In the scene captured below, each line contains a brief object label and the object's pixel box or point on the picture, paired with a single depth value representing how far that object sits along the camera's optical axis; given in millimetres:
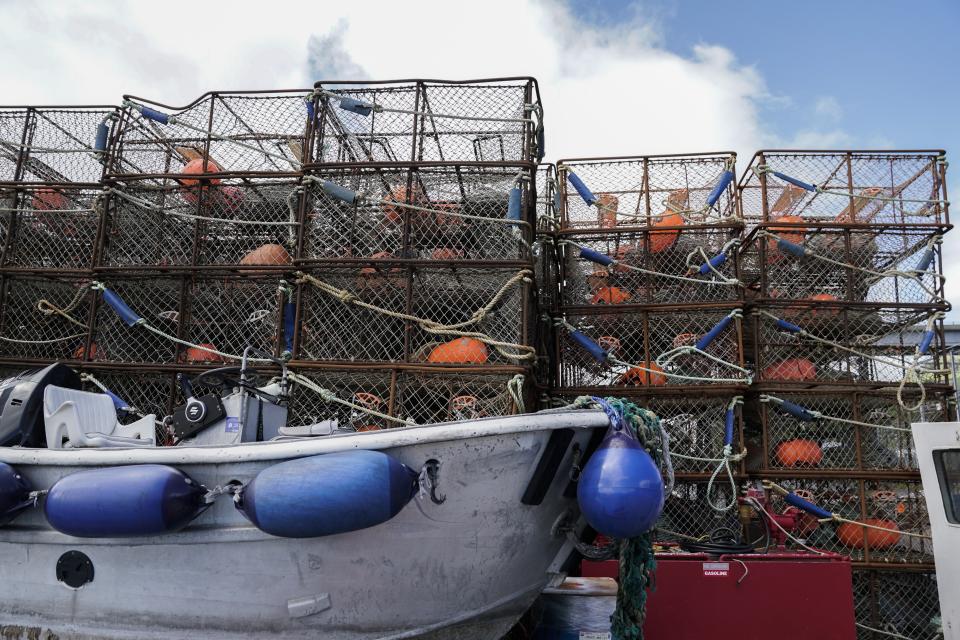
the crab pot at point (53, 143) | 6457
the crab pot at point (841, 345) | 6445
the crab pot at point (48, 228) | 6332
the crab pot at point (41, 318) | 6156
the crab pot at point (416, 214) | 5500
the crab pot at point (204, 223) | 6012
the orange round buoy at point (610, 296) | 6688
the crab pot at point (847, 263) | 6555
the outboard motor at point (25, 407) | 4211
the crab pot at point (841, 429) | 6234
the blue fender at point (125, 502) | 3389
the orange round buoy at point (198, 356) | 5637
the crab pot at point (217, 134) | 6039
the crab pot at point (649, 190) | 6844
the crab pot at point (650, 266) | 6559
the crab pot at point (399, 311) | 5387
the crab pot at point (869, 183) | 6684
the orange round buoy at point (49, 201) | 6523
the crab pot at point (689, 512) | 6246
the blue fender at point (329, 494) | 3174
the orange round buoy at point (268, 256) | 5848
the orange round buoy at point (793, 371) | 6422
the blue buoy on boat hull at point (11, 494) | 3713
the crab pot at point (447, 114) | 5605
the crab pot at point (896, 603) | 5828
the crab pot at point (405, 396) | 5191
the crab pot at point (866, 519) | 6012
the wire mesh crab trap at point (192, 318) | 5793
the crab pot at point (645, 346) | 6328
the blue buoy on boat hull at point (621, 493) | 3291
